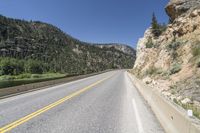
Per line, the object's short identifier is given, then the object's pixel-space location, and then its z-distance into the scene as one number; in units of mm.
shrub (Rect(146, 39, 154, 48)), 23210
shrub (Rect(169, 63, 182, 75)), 8833
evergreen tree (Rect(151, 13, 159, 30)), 30416
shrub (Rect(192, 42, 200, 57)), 8268
